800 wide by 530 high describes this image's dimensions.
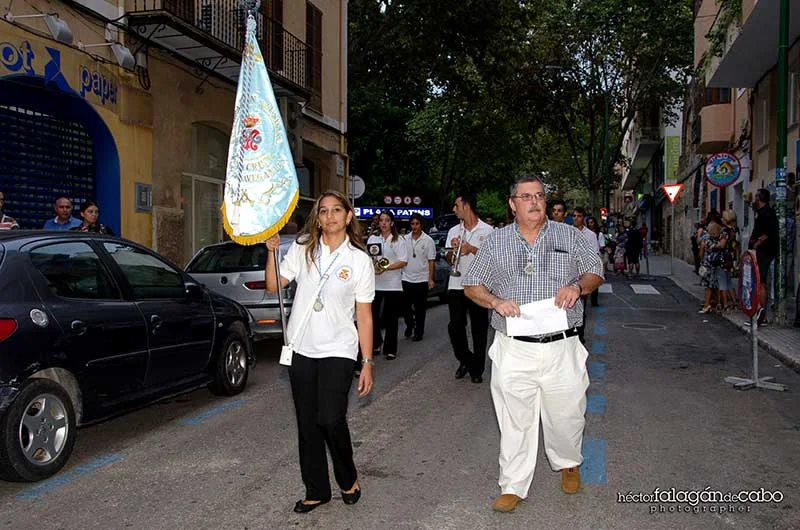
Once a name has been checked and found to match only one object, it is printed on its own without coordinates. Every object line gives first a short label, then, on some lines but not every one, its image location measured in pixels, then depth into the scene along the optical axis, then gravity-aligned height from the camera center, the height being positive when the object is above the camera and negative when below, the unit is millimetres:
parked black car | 4707 -666
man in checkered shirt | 4148 -563
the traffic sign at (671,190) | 23203 +1612
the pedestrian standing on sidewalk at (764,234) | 11625 +134
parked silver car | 9109 -427
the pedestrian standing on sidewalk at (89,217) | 9532 +328
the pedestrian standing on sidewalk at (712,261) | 13531 -321
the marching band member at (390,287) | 9578 -563
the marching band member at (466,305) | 7789 -643
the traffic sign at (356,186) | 19984 +1489
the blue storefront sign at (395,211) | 27053 +1168
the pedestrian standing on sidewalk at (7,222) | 8420 +233
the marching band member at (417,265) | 10203 -296
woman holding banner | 4035 -482
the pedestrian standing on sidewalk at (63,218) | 9336 +311
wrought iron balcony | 12383 +3865
